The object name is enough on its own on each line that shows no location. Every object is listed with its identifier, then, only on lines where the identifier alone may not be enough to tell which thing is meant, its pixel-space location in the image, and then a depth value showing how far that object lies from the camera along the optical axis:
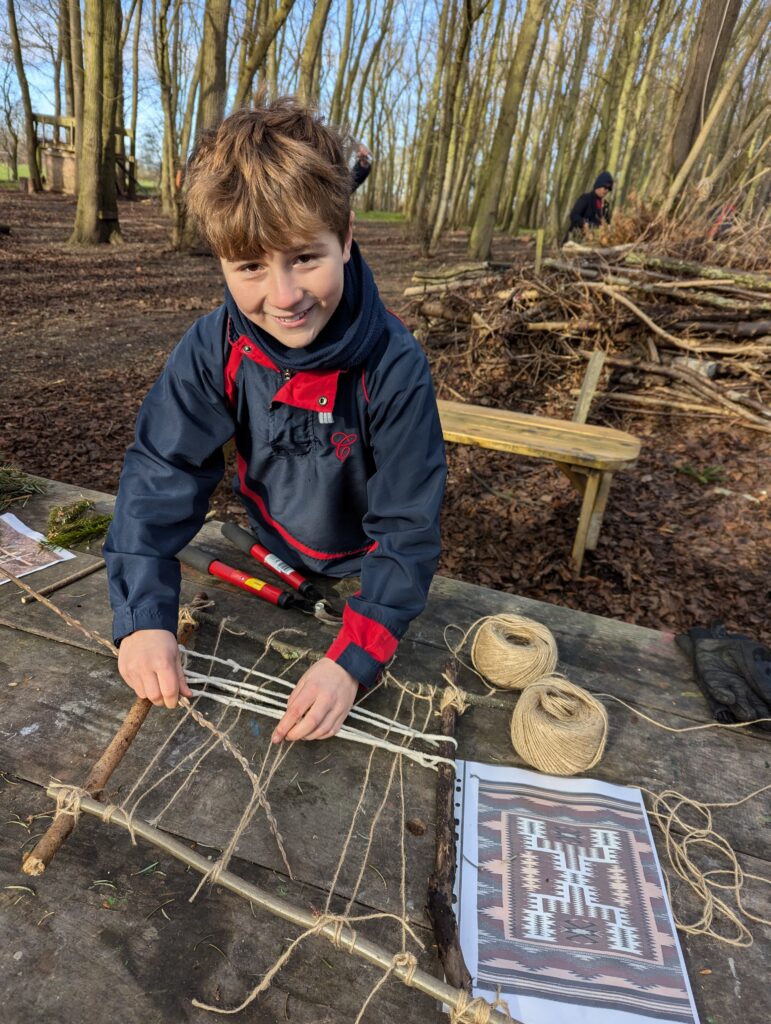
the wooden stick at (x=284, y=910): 0.93
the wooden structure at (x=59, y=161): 19.67
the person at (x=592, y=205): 10.47
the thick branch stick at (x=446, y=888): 1.01
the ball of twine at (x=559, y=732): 1.39
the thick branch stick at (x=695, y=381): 5.14
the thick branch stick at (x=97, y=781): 1.04
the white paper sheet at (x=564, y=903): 1.03
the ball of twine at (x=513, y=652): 1.61
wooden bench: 3.51
